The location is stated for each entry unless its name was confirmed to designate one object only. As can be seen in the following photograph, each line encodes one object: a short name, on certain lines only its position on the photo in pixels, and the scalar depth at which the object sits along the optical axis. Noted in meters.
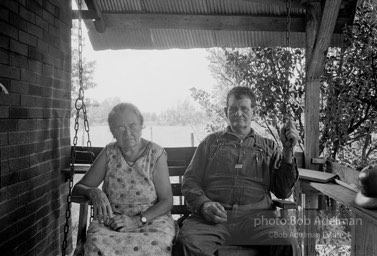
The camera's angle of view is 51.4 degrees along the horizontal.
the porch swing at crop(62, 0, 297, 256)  2.70
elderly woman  2.64
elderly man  2.73
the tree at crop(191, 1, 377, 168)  4.67
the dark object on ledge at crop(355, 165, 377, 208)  2.48
